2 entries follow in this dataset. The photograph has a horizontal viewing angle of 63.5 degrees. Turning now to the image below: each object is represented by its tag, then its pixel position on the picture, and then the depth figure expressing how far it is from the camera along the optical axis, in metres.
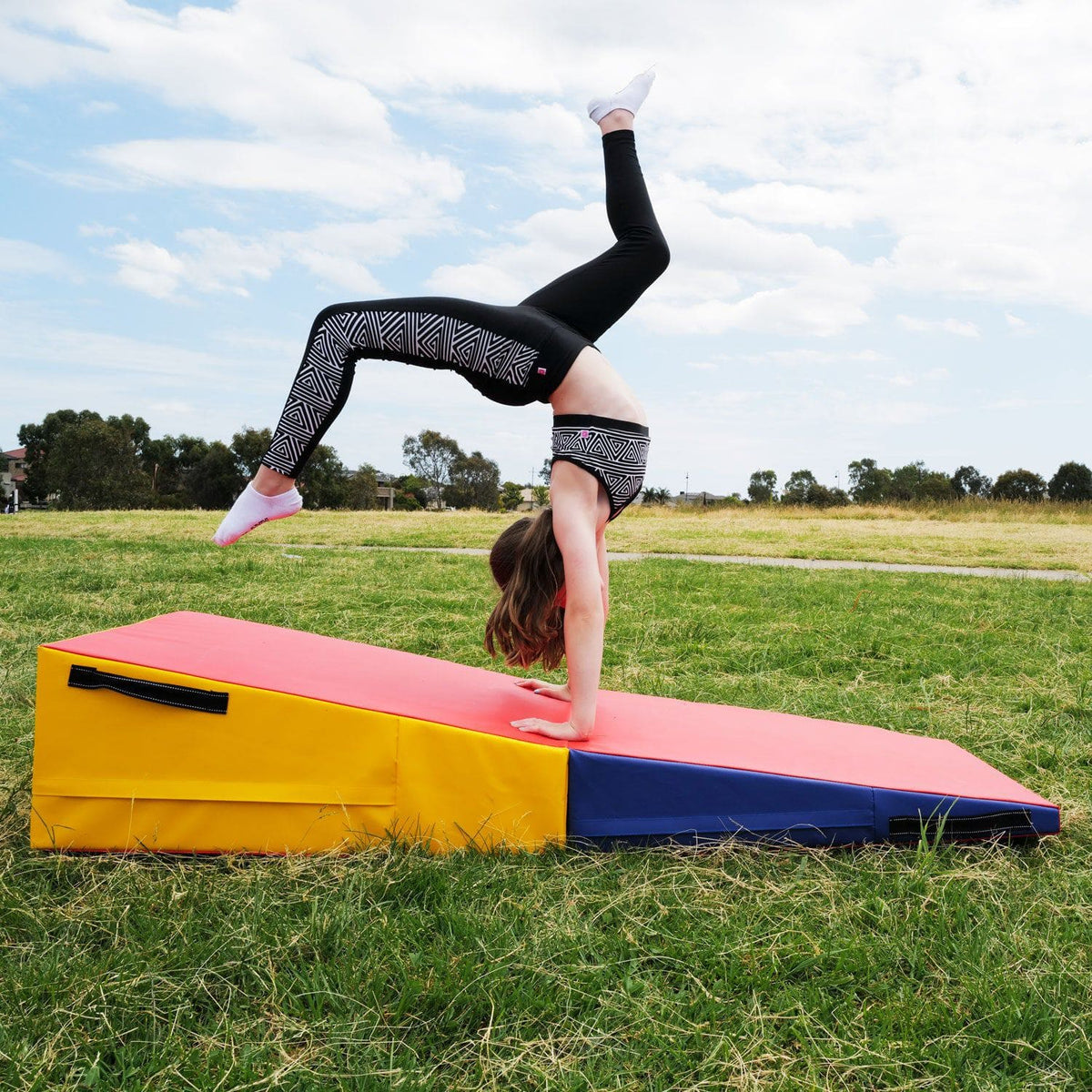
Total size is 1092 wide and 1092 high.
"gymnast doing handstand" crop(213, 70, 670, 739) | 2.61
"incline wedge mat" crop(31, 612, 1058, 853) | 2.36
